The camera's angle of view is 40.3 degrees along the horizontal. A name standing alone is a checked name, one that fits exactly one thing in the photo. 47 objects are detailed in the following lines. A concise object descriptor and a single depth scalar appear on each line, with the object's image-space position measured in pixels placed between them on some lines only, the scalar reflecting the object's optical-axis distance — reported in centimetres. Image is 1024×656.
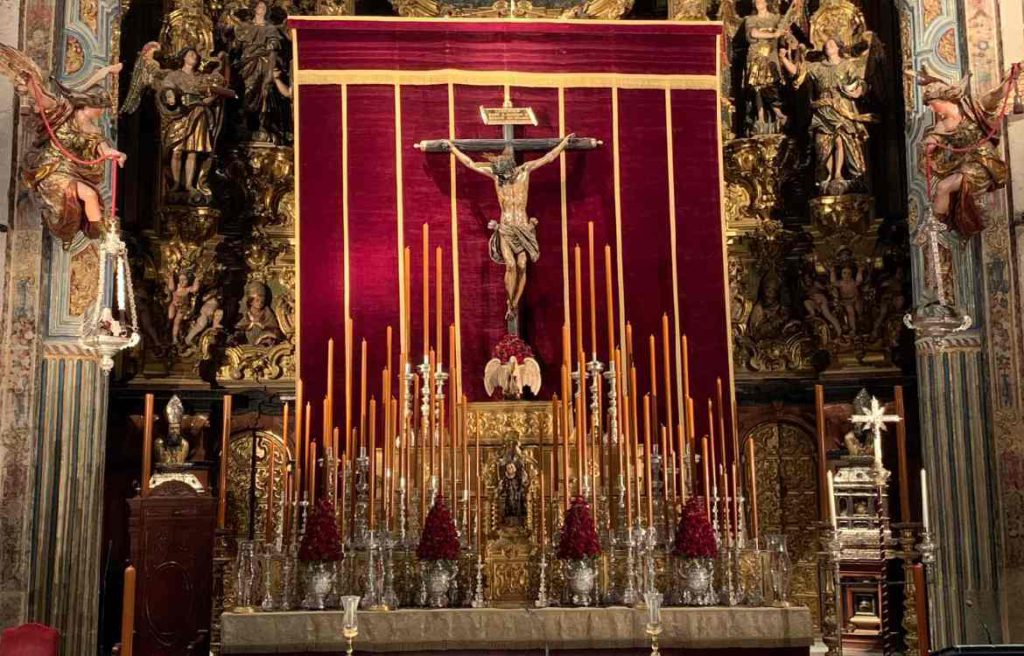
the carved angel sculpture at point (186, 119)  1416
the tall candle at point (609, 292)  1146
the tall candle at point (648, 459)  1018
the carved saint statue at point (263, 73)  1469
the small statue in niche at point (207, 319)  1436
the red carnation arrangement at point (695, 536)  991
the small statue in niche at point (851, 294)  1432
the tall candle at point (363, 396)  1134
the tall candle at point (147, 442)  998
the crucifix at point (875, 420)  1206
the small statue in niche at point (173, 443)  1325
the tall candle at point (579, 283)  1158
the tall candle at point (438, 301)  1258
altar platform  955
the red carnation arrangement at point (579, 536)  986
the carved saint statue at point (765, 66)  1471
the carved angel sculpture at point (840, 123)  1427
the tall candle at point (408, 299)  1319
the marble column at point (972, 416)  1202
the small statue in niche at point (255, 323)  1460
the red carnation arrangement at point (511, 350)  1295
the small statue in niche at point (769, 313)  1475
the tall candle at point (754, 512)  1048
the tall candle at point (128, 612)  743
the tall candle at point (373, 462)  1034
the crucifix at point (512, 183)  1360
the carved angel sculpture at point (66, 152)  1185
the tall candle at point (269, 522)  1034
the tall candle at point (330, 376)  1102
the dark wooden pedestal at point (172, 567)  1216
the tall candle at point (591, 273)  1199
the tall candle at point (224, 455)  1073
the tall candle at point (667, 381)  1151
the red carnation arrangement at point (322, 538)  986
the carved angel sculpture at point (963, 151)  1220
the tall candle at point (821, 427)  1002
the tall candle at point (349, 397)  1111
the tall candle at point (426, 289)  1289
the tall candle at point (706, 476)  1063
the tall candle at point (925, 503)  937
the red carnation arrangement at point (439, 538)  992
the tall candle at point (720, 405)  1166
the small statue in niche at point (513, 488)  1092
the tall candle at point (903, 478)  909
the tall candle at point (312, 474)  1083
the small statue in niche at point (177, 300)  1423
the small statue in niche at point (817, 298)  1449
